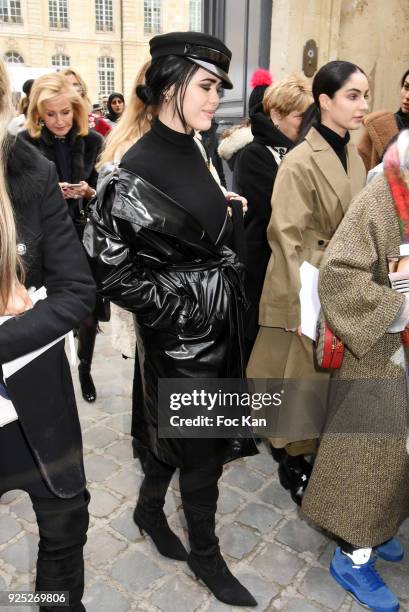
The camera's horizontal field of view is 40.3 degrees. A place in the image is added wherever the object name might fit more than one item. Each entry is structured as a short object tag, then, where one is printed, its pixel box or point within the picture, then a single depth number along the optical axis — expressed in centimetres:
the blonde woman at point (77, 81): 532
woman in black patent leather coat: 200
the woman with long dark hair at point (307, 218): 278
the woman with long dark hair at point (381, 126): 375
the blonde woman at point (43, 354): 147
